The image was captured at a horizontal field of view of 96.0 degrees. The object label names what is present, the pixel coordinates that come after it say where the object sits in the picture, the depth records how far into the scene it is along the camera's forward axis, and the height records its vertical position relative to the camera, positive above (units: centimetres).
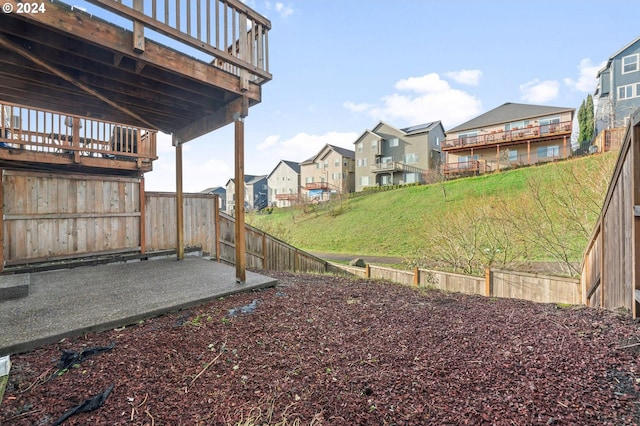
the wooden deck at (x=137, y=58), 286 +172
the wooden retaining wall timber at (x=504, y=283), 494 -150
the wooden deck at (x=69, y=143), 696 +182
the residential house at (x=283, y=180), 4038 +427
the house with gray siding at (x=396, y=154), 2830 +578
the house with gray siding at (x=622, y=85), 2077 +921
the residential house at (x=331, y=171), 3394 +469
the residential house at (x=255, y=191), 4549 +308
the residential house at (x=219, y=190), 5425 +389
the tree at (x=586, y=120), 2378 +743
